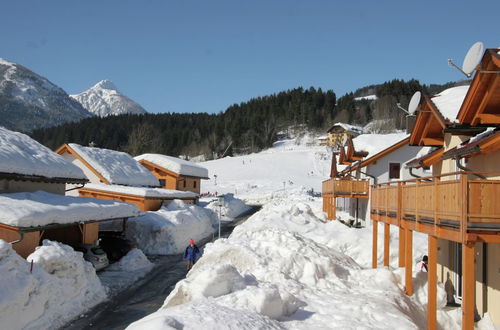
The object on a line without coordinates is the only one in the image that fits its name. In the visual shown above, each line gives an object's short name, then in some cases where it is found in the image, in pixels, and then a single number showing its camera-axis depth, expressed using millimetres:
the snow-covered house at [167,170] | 46438
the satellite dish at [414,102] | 15492
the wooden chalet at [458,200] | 8312
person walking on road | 18219
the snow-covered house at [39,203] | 13975
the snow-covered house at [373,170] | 27641
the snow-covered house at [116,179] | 31000
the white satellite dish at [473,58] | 10391
